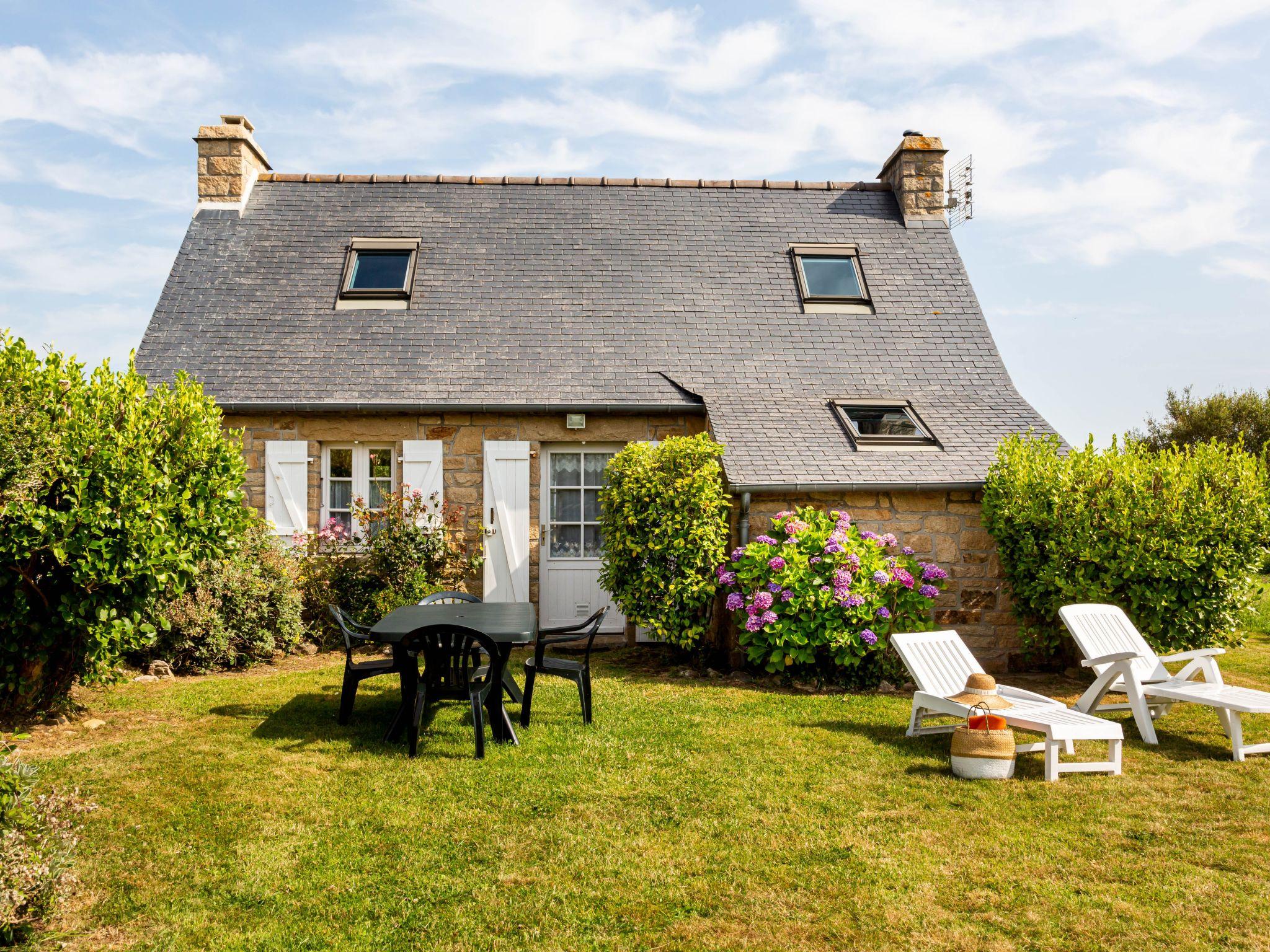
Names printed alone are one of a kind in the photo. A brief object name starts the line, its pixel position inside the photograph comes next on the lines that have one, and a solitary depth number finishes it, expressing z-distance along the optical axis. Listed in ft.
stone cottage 27.89
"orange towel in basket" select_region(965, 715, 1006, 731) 15.65
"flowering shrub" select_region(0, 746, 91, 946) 9.04
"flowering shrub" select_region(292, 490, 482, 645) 28.43
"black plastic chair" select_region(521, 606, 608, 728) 18.48
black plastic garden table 16.58
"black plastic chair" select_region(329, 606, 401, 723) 18.48
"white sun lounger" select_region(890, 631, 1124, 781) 15.37
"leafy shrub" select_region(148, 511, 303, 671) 24.71
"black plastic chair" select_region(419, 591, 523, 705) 20.08
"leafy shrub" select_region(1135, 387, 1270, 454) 67.31
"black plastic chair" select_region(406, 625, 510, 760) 16.33
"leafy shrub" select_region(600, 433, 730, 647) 24.85
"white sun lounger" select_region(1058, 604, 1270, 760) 16.75
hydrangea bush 22.72
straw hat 16.28
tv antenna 38.42
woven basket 15.28
